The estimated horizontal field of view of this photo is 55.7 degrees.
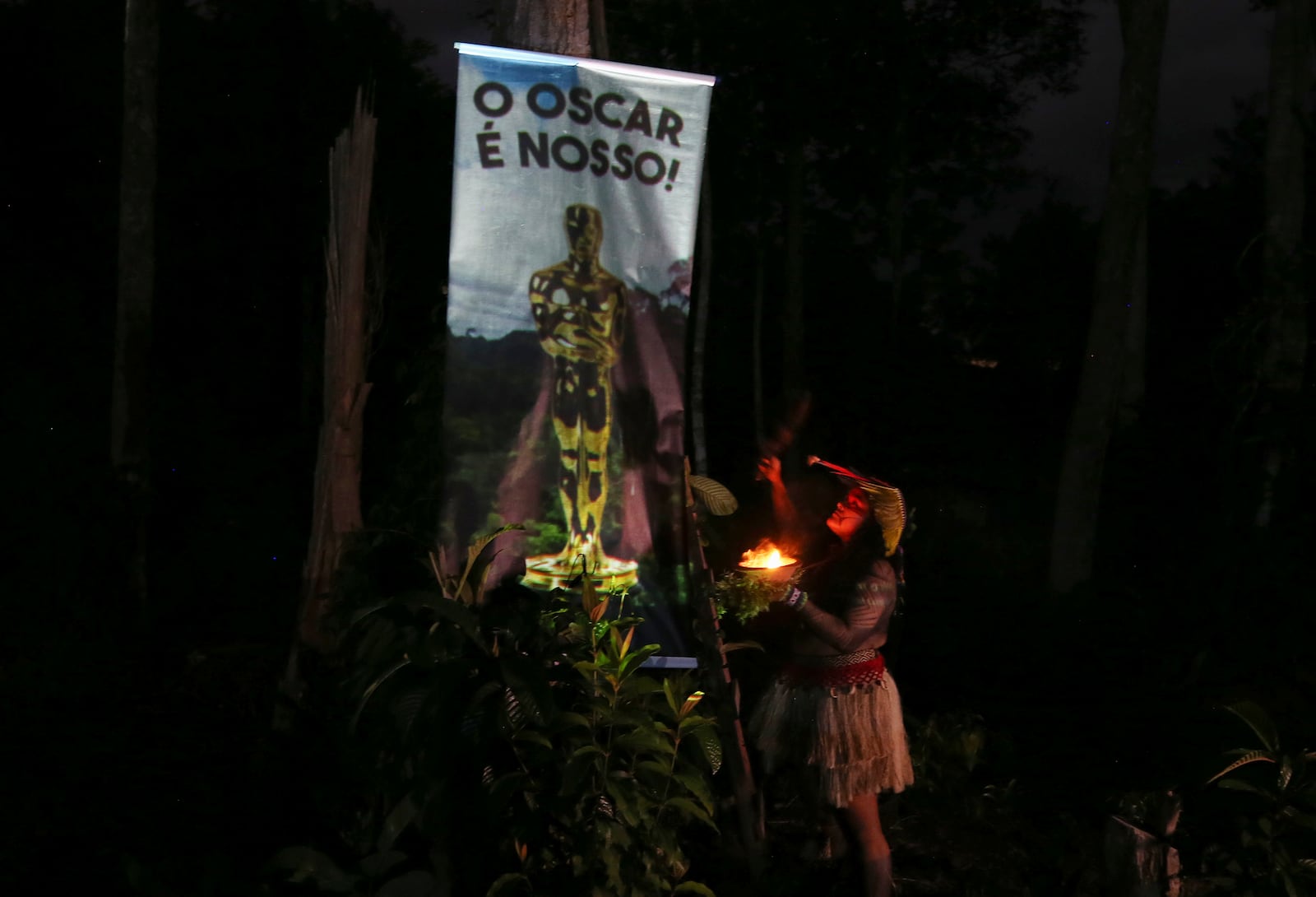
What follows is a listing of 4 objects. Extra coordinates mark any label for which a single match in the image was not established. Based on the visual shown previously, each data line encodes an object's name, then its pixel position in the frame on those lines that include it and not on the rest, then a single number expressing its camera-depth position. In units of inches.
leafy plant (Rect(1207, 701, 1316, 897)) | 193.9
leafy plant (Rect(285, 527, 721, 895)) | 163.5
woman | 202.1
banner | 195.9
